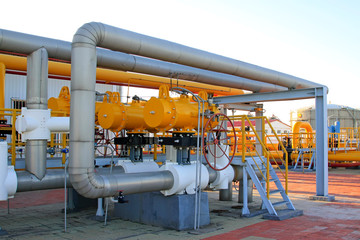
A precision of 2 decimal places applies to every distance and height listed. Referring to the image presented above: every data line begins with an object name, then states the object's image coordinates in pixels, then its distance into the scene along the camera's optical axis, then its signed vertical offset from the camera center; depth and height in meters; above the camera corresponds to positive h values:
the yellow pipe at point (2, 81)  11.06 +1.47
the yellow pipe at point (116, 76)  12.20 +2.14
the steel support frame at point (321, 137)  12.63 -0.10
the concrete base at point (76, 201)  11.58 -2.11
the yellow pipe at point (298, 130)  26.59 +0.29
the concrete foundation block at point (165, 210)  8.90 -1.88
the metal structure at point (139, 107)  7.25 +0.62
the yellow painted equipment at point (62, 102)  11.12 +0.86
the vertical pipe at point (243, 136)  10.31 -0.09
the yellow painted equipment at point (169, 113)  8.98 +0.47
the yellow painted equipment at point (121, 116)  9.96 +0.42
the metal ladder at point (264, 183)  10.20 -1.39
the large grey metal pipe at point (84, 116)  7.21 +0.31
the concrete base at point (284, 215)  9.89 -2.13
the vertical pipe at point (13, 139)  8.48 -0.17
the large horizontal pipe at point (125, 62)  8.60 +2.10
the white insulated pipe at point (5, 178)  7.61 -0.94
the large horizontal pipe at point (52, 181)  7.96 -1.06
